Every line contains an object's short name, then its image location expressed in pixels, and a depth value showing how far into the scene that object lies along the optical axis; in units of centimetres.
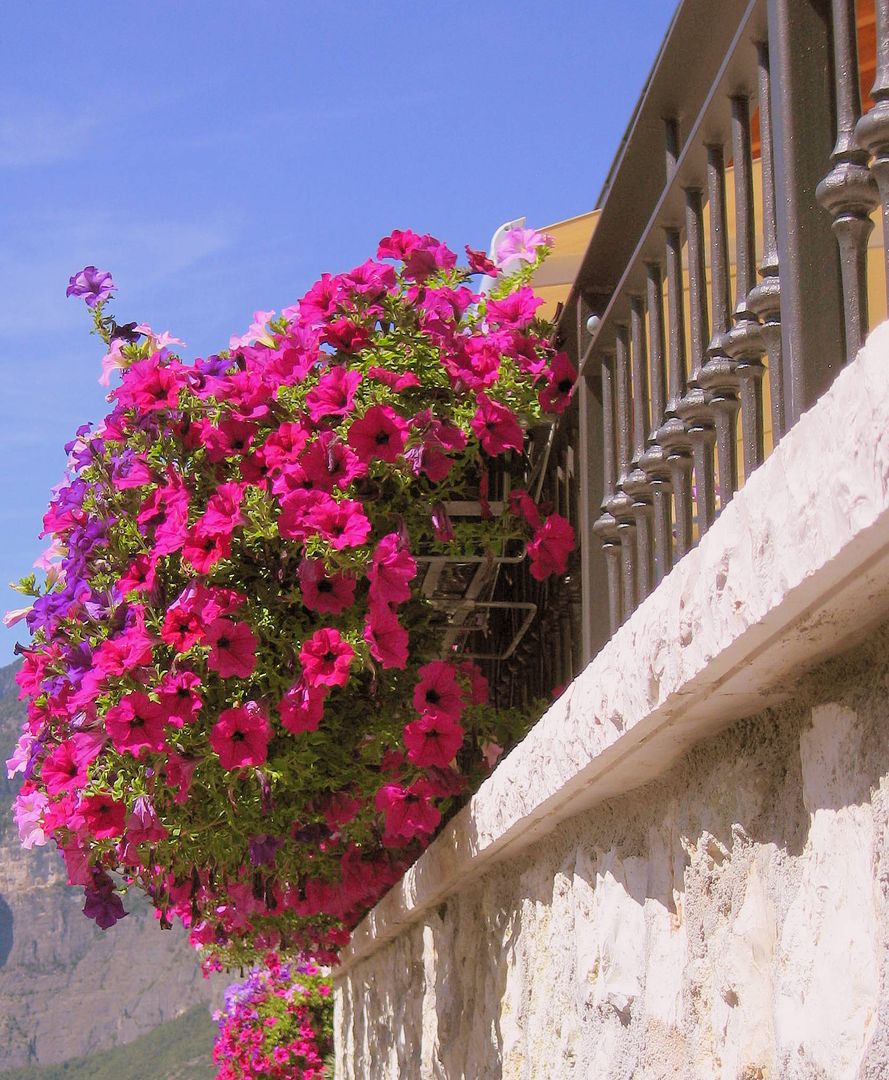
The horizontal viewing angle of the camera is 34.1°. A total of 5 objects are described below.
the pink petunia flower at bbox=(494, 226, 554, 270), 342
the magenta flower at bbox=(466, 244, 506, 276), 329
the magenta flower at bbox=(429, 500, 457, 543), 300
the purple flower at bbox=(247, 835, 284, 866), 318
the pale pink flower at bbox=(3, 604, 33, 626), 338
